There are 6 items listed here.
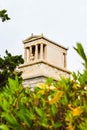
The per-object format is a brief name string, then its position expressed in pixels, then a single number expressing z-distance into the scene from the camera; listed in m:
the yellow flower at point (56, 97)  3.64
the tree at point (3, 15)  21.84
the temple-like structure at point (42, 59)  44.64
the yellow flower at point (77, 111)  3.49
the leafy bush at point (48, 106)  3.47
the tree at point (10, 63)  21.26
